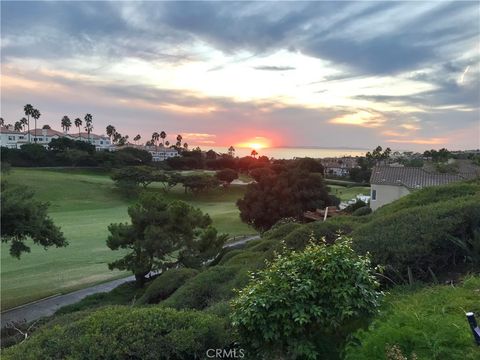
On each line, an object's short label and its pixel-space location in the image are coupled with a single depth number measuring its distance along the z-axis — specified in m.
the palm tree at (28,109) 113.94
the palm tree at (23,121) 125.96
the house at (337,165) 120.88
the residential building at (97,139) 142.88
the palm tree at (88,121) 137.75
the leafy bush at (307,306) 3.92
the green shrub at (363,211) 26.87
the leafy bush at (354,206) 35.28
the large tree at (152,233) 18.88
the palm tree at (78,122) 137.75
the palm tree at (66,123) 134.73
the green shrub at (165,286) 11.64
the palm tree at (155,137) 163.75
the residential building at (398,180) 32.50
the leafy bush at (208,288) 8.54
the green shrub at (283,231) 13.09
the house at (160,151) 154.61
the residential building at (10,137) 120.81
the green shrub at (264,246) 11.73
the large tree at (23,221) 17.05
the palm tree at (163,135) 163.50
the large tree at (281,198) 36.06
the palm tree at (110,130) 146.00
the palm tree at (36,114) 115.56
